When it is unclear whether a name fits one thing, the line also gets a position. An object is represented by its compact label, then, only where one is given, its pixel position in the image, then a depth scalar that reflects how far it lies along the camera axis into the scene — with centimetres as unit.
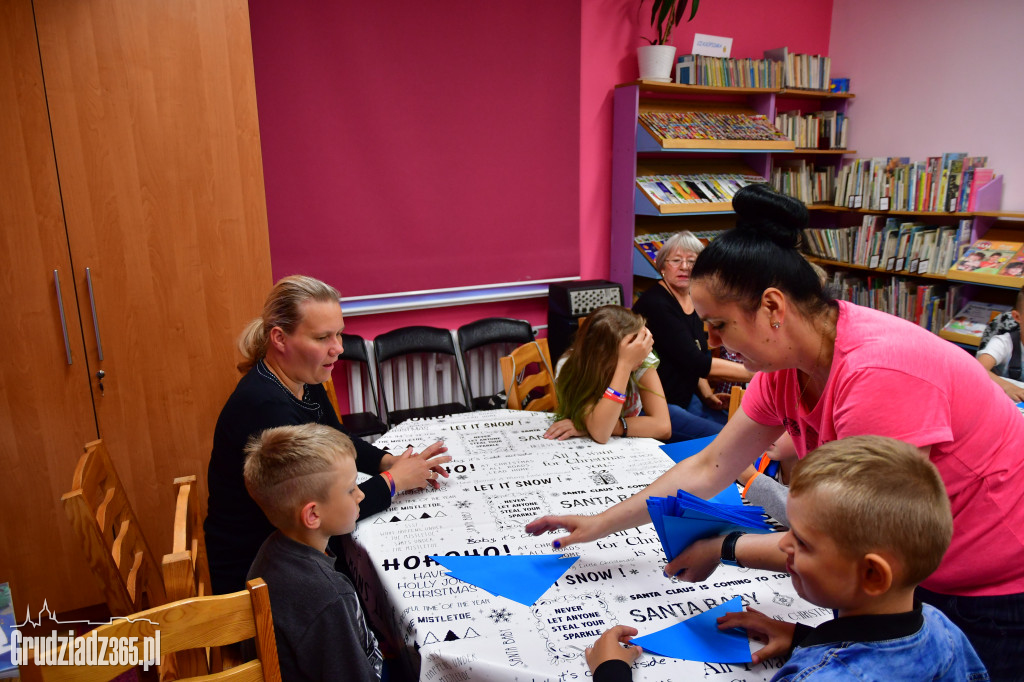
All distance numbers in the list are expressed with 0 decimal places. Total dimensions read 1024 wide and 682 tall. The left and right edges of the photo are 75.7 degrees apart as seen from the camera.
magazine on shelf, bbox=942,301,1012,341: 390
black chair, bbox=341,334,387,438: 340
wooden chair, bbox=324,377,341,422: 291
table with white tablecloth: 126
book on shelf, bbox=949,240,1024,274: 378
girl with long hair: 234
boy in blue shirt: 92
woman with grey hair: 337
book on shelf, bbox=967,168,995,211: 399
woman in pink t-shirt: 114
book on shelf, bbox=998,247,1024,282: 362
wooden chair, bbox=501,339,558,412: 299
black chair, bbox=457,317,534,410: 400
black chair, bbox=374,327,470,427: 379
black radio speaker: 397
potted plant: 409
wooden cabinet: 246
